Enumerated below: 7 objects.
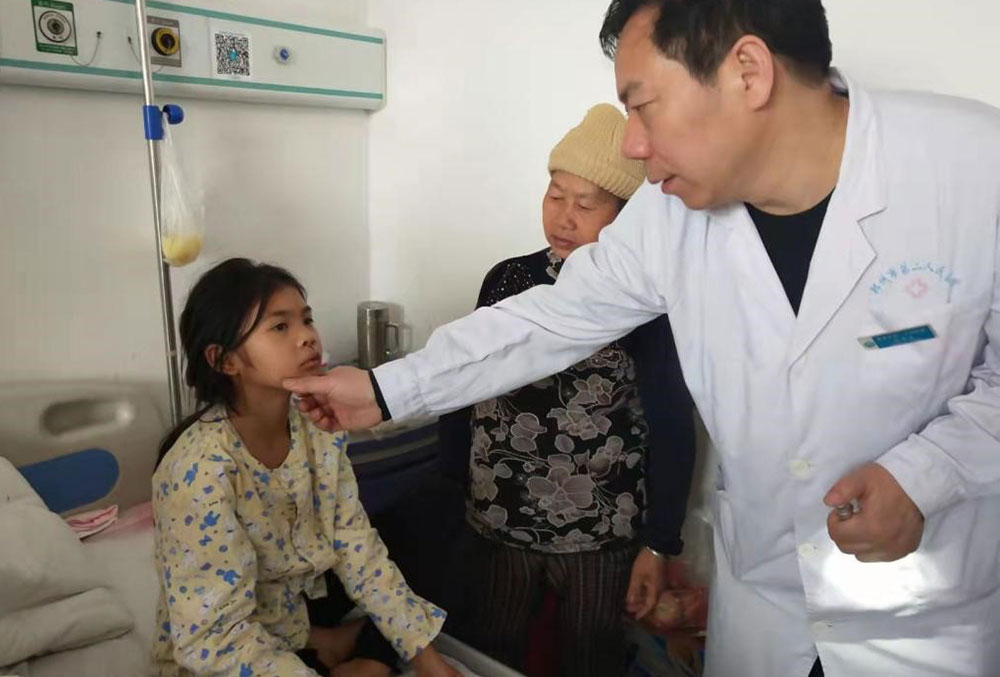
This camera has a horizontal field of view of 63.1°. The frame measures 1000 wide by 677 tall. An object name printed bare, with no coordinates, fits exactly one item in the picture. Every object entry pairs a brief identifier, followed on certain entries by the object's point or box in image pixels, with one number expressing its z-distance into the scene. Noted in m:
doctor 1.04
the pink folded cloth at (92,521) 1.87
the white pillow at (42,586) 1.48
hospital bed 1.62
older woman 1.64
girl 1.30
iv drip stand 1.74
